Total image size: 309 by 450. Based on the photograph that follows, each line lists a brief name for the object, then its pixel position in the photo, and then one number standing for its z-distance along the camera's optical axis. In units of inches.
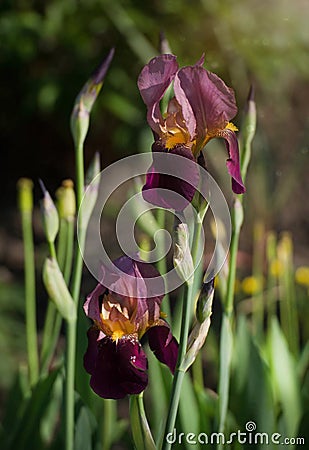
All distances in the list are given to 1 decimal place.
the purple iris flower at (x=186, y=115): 61.1
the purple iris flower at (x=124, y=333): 62.0
